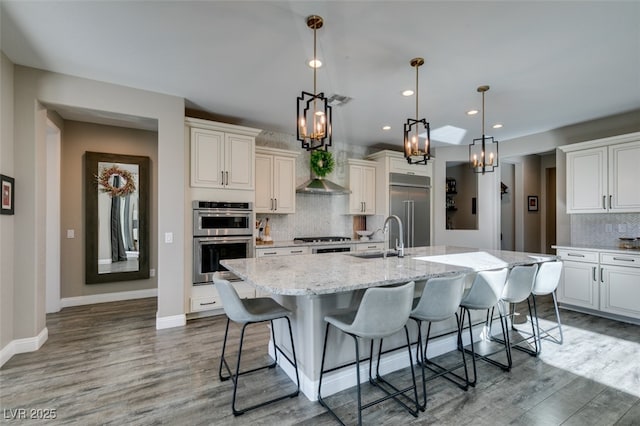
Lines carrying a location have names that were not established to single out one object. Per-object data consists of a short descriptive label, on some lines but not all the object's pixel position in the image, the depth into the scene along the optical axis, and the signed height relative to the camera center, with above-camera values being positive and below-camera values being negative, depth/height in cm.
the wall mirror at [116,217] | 452 -5
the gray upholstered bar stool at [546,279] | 296 -65
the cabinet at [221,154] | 388 +80
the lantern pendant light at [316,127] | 231 +68
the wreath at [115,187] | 460 +49
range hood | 498 +44
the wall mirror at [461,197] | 706 +39
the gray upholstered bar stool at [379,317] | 180 -65
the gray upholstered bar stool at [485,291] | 245 -64
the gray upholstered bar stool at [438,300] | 207 -62
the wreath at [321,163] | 527 +89
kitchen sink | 309 -44
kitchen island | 185 -43
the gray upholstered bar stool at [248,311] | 204 -71
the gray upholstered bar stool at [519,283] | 269 -63
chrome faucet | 285 -34
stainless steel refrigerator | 564 +14
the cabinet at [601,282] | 372 -91
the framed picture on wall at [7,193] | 266 +19
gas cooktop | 496 -44
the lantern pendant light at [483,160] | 336 +64
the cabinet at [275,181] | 469 +53
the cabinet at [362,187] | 563 +51
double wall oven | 384 -29
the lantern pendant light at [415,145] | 281 +66
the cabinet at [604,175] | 390 +53
